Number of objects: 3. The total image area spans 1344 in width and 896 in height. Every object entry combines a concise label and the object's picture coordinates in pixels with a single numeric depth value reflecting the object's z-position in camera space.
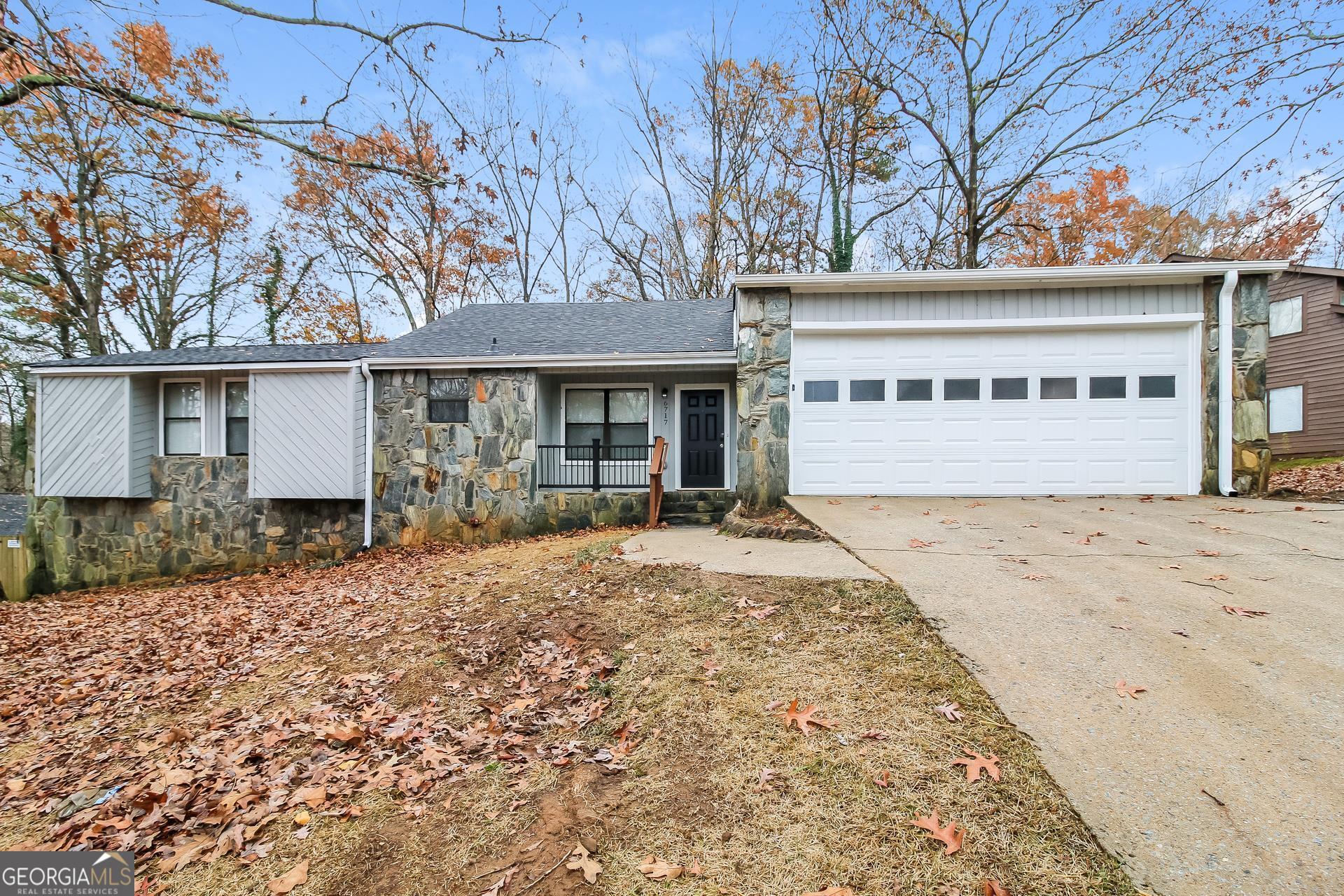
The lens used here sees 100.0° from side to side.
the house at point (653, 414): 7.84
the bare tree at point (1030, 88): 12.59
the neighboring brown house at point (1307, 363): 13.81
